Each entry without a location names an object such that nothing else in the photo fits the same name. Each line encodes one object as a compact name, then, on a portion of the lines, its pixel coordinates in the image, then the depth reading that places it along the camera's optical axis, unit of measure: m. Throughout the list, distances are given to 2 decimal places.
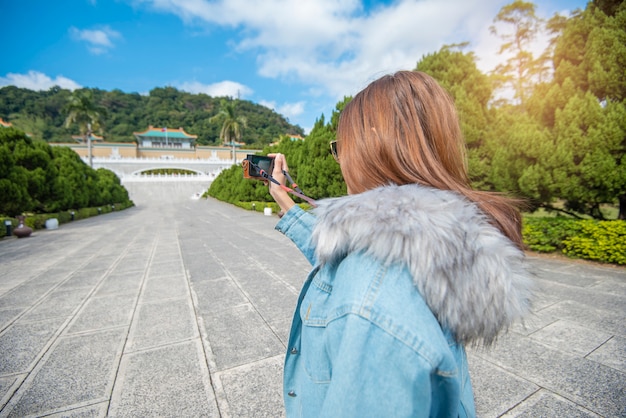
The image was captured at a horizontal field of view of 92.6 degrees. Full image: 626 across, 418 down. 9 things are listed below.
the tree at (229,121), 33.00
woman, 0.56
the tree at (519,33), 14.19
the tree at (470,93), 7.00
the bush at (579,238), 4.79
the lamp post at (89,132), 26.32
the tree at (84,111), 25.84
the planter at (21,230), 9.34
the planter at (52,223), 11.39
